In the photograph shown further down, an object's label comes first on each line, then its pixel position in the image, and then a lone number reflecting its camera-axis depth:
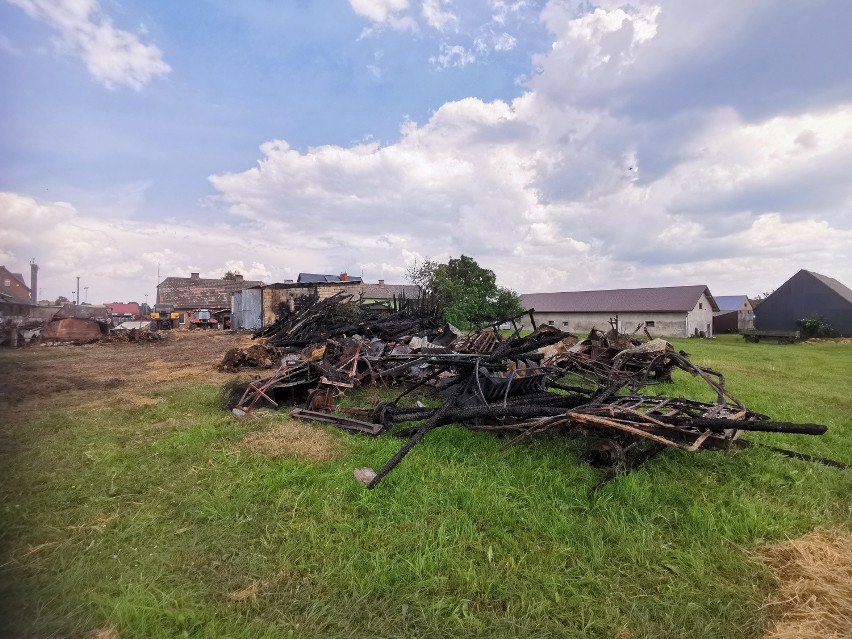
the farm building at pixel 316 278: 46.59
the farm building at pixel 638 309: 36.19
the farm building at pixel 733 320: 41.34
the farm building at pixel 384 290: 51.66
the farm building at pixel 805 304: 29.83
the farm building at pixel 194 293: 43.70
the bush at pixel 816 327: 29.23
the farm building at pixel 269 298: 32.28
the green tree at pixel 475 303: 30.00
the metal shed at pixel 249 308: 32.84
